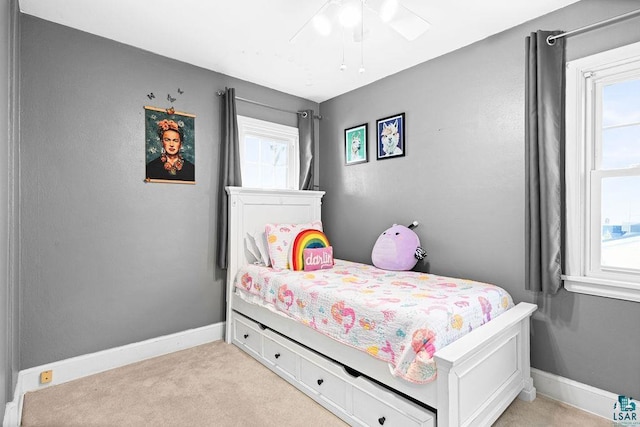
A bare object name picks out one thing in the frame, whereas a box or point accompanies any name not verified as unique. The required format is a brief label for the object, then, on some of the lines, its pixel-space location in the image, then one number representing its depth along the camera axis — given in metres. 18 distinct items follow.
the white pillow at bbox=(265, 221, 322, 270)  2.84
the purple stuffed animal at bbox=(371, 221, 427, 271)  2.75
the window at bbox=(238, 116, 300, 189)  3.34
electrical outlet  2.23
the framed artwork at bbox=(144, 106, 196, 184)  2.69
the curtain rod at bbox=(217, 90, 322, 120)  3.20
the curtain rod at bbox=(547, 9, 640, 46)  1.84
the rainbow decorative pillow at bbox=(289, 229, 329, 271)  2.79
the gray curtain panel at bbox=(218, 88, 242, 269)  3.00
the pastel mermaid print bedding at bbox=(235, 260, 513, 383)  1.58
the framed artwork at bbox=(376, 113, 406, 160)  3.03
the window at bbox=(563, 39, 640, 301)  1.92
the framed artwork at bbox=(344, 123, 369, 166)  3.37
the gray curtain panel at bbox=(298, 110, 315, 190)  3.63
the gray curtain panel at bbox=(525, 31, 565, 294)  2.05
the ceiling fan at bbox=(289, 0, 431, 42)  1.68
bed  1.52
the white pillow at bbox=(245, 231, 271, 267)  3.04
